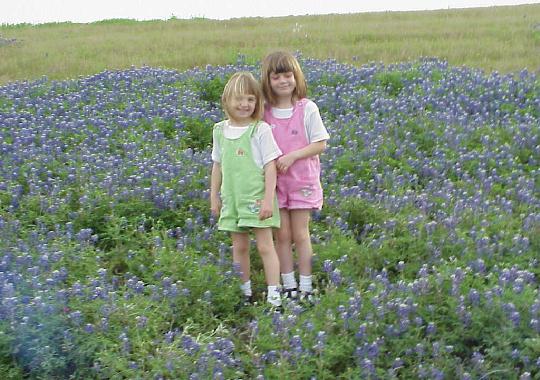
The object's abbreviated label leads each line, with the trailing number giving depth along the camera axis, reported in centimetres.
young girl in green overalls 482
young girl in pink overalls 493
